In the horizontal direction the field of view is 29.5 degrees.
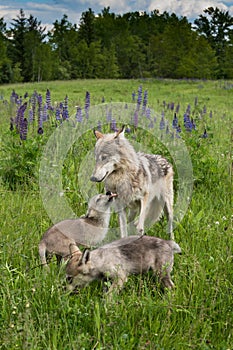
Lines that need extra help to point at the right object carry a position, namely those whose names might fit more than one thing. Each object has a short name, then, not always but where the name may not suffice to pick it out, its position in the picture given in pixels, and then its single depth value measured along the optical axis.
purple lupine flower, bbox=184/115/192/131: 6.94
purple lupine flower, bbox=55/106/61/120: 6.85
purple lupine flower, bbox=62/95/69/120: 6.67
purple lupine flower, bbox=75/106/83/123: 4.88
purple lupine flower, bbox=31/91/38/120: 7.58
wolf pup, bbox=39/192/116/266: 4.11
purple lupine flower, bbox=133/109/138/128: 4.74
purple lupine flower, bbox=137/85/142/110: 7.43
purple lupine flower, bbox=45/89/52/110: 7.25
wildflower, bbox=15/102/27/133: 6.58
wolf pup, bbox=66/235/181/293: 3.51
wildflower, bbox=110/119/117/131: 5.23
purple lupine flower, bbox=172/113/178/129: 6.75
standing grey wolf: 3.78
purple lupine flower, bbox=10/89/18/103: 8.58
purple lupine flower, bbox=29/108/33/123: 7.42
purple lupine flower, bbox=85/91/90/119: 6.75
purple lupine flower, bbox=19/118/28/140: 6.37
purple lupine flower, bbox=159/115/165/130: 5.78
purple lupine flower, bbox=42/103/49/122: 6.95
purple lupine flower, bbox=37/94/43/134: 6.64
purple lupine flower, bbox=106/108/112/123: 4.35
